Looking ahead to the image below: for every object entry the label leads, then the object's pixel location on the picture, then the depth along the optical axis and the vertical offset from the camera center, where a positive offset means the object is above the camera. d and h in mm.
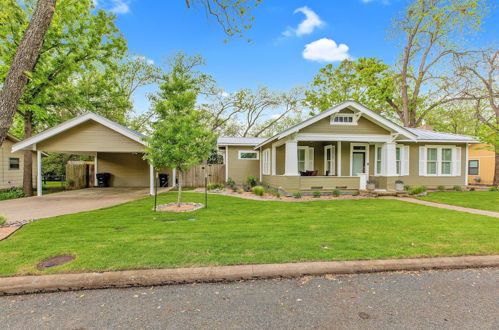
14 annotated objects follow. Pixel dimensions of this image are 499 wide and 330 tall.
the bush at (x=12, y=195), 11091 -1541
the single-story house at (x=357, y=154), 11156 +595
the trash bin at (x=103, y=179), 15436 -1037
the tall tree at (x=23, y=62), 3987 +1754
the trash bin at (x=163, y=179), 16156 -1043
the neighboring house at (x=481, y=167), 18797 -97
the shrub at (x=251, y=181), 15502 -1088
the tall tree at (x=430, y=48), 18016 +9784
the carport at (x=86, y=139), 10949 +1177
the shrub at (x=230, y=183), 15758 -1253
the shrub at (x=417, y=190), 11609 -1203
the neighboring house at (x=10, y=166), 13781 -191
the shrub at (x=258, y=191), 11570 -1297
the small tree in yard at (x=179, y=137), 7520 +877
